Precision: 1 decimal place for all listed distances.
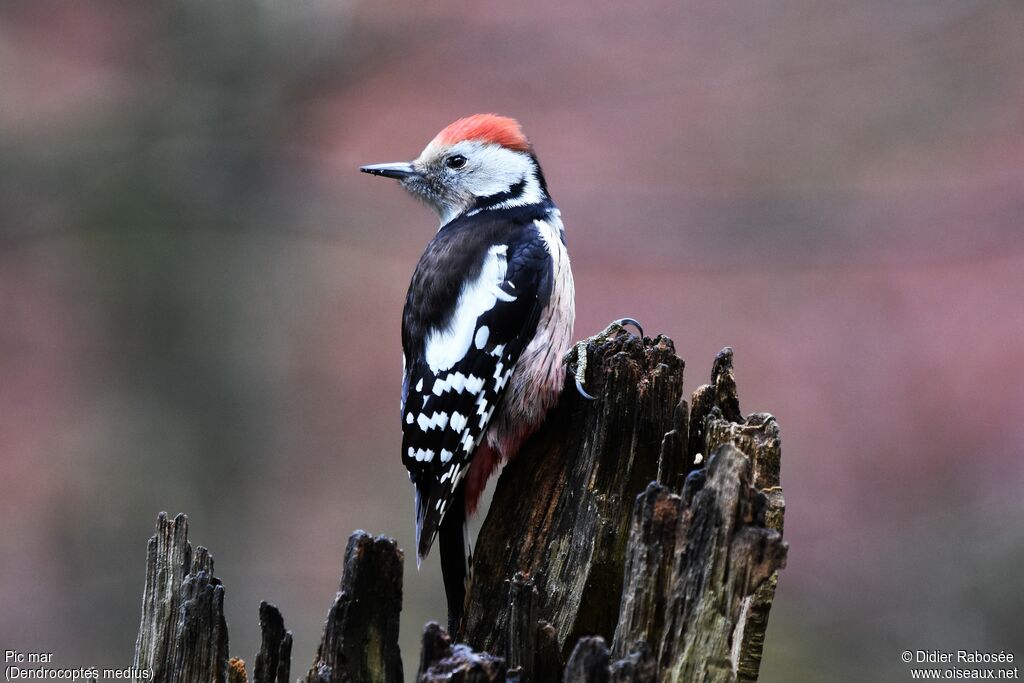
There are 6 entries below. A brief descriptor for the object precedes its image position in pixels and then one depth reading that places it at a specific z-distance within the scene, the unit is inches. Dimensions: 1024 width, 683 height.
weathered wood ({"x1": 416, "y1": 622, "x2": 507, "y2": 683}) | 188.1
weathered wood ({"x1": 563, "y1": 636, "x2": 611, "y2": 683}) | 185.3
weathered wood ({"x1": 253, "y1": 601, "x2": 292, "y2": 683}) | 198.3
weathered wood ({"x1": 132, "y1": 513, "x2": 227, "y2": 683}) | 198.7
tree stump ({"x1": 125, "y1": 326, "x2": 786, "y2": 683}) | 194.8
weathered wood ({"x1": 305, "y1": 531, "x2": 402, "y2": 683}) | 198.3
